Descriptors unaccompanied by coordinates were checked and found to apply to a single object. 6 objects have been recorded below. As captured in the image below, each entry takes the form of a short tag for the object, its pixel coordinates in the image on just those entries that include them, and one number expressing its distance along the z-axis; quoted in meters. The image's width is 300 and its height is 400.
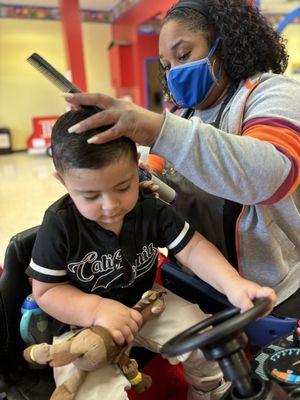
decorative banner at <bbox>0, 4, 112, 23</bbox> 5.84
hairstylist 0.51
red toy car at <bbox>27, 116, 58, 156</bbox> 5.64
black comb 0.54
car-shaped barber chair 0.65
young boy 0.57
